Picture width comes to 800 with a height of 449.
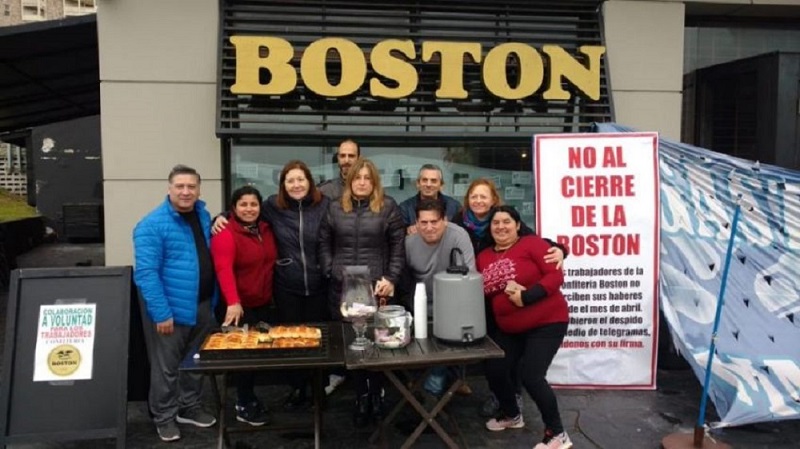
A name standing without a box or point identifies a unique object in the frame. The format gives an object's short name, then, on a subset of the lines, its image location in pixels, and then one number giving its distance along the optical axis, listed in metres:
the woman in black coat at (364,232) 3.81
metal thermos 3.30
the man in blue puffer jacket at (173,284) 3.66
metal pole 3.68
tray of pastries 3.06
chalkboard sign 3.54
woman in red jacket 3.77
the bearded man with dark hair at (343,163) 4.45
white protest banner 4.69
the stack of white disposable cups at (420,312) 3.36
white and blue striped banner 3.96
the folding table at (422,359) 3.04
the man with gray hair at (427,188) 4.32
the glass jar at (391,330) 3.24
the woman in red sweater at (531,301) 3.63
